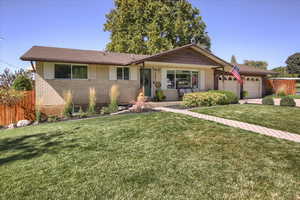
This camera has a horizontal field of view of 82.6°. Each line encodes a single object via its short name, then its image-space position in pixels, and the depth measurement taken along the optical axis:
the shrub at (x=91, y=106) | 9.02
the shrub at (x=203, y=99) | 10.26
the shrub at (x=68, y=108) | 8.66
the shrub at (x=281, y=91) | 17.44
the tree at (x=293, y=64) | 46.44
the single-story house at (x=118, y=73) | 10.13
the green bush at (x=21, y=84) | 11.02
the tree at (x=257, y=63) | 68.66
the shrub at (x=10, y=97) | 8.52
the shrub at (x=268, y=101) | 10.60
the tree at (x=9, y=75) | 13.74
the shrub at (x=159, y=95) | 12.37
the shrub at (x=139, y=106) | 8.95
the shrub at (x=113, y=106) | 9.17
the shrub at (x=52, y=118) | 8.19
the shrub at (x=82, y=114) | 8.72
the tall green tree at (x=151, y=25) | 23.88
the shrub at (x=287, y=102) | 9.84
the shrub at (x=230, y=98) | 11.39
